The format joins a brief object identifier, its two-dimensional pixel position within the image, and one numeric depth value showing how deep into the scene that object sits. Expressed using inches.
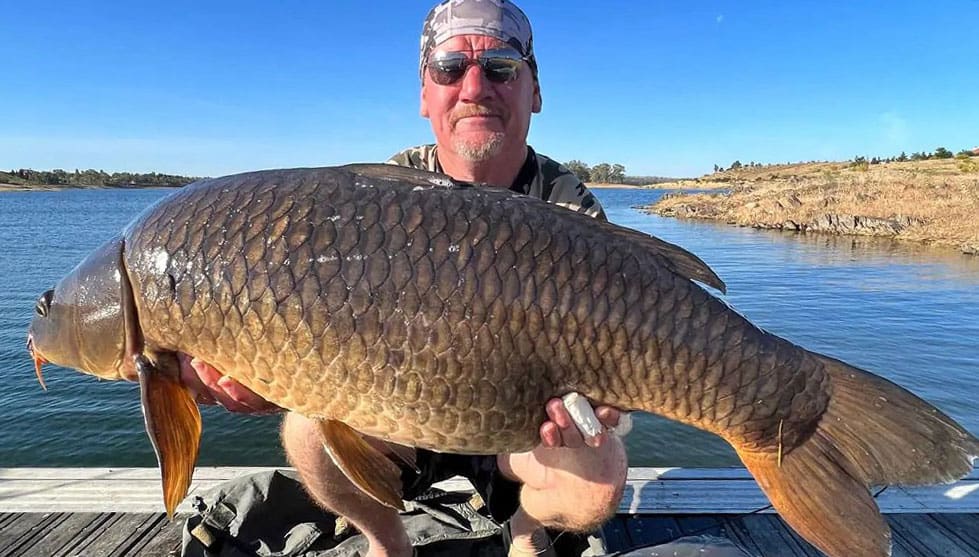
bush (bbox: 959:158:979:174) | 1652.3
